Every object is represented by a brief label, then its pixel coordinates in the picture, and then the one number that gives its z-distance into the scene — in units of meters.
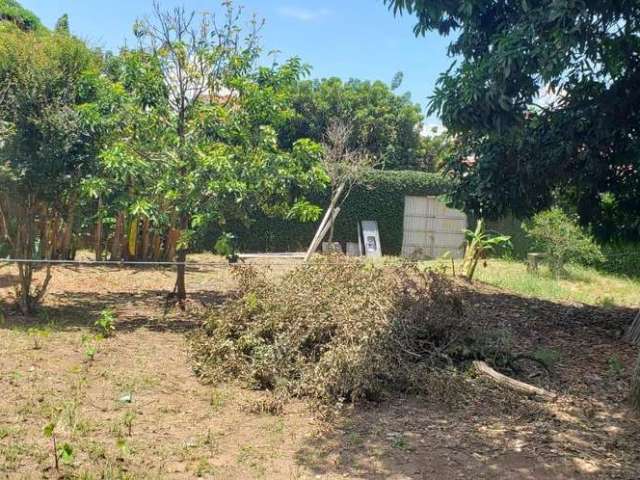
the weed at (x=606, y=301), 10.67
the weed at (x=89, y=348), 5.78
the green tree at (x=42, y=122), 6.66
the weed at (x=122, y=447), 3.91
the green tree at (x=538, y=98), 5.42
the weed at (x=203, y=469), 3.74
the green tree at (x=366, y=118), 21.03
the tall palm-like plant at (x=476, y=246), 11.10
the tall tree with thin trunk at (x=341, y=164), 15.05
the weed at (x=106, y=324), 6.59
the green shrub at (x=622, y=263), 15.97
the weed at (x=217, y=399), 4.92
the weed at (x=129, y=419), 4.33
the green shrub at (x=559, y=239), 13.53
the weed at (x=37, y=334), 6.01
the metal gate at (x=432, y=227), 18.70
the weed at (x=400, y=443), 4.20
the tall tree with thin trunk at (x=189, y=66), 7.60
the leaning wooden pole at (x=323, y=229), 12.66
